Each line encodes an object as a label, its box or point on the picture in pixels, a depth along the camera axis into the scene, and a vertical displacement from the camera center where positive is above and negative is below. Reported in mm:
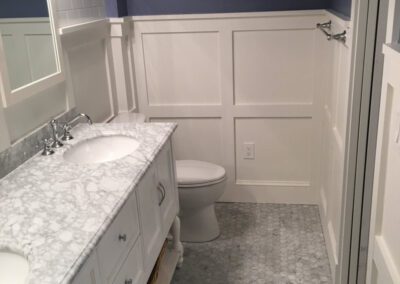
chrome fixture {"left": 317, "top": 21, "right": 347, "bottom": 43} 1908 -232
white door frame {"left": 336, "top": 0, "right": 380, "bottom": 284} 1617 -574
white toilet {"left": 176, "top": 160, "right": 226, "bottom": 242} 2418 -1103
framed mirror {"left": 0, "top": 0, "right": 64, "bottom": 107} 1511 -199
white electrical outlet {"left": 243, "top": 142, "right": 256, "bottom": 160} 2883 -1033
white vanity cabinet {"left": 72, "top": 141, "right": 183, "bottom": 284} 1197 -764
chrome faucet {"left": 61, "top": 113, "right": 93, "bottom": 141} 1849 -562
